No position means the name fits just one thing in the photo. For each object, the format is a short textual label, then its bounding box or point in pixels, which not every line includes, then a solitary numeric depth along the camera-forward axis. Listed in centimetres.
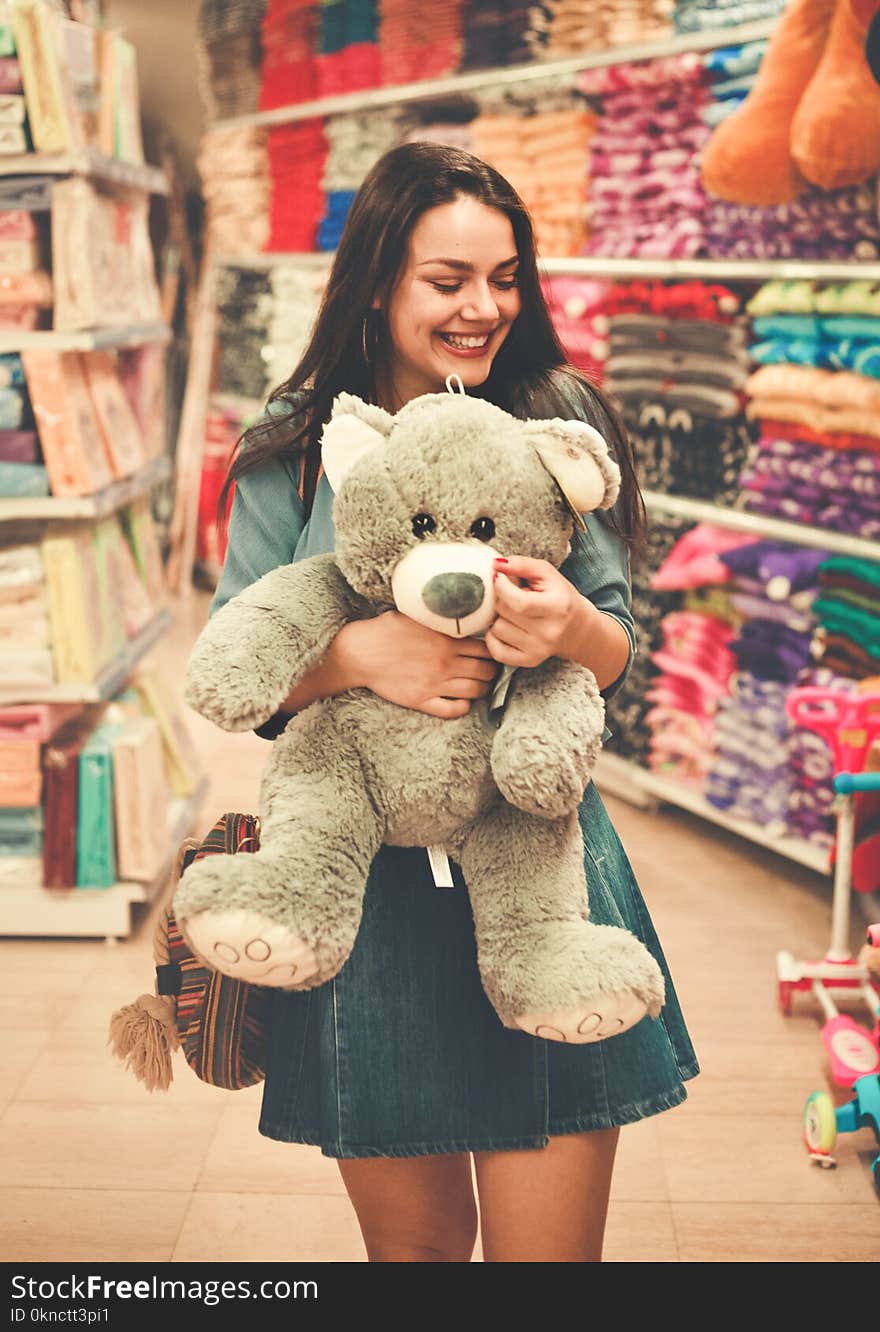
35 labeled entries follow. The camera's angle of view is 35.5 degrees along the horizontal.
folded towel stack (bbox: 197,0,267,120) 541
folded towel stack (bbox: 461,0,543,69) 387
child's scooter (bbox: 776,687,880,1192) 225
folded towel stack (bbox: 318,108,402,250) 475
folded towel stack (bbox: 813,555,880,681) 307
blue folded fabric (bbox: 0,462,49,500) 281
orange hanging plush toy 254
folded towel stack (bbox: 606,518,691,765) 374
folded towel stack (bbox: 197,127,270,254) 561
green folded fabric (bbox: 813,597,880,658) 306
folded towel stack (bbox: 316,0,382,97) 471
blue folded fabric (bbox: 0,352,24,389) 279
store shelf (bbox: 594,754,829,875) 329
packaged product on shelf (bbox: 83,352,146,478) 302
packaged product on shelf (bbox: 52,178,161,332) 278
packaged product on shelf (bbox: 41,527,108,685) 287
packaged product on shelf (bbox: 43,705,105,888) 293
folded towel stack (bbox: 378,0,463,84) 418
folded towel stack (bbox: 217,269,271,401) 579
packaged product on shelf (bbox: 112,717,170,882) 297
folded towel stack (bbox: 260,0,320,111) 505
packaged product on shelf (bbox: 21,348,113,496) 278
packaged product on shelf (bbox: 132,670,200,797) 340
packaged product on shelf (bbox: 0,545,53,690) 288
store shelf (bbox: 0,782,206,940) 301
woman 127
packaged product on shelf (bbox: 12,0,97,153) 267
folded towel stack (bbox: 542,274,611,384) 386
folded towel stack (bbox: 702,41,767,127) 318
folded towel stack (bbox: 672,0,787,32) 316
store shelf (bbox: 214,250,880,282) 302
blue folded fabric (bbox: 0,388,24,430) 279
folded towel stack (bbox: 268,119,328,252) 519
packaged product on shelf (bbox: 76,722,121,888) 295
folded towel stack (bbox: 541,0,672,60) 353
